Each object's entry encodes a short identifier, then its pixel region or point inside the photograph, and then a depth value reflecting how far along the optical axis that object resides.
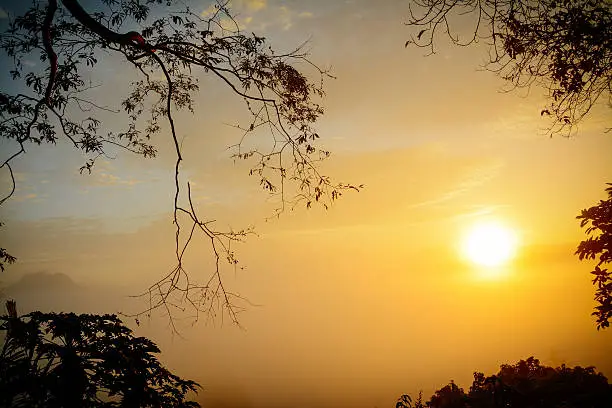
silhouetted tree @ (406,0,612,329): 3.75
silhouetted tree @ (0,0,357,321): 4.16
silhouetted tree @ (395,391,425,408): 7.28
